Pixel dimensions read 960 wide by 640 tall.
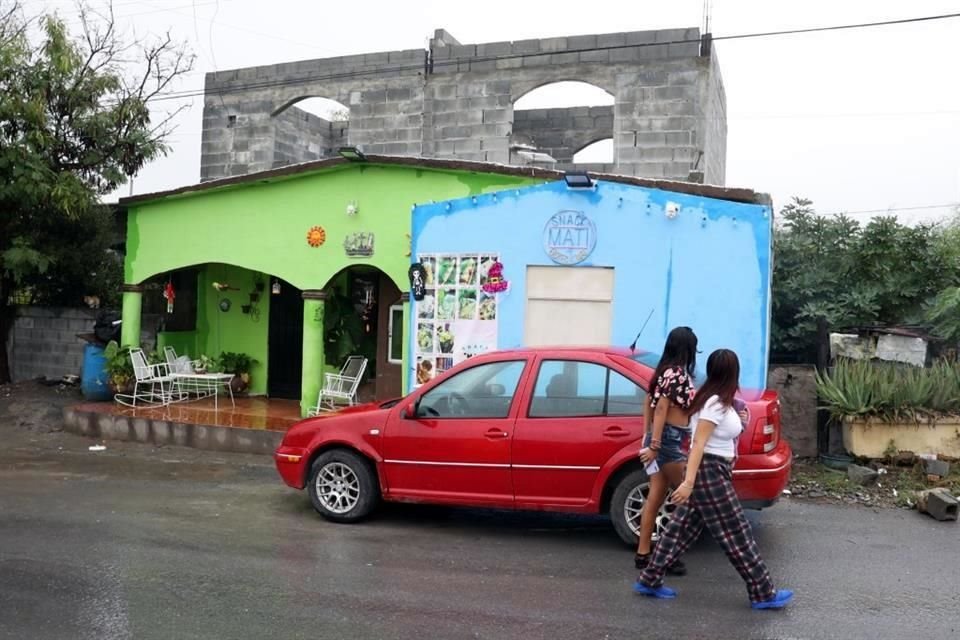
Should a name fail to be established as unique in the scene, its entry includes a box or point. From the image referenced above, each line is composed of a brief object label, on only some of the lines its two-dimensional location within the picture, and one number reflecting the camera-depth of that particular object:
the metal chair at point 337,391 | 11.38
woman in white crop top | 4.98
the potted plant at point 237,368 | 13.96
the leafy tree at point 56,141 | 12.38
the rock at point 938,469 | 8.54
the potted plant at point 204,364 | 13.50
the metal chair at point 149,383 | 12.38
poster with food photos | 10.52
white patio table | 13.30
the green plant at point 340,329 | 12.93
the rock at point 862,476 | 8.57
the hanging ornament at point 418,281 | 10.77
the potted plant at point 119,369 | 12.72
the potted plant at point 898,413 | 8.96
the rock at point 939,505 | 7.39
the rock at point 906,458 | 8.93
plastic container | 13.02
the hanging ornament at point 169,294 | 13.79
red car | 6.23
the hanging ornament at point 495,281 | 10.39
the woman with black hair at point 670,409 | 5.50
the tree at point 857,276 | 12.22
